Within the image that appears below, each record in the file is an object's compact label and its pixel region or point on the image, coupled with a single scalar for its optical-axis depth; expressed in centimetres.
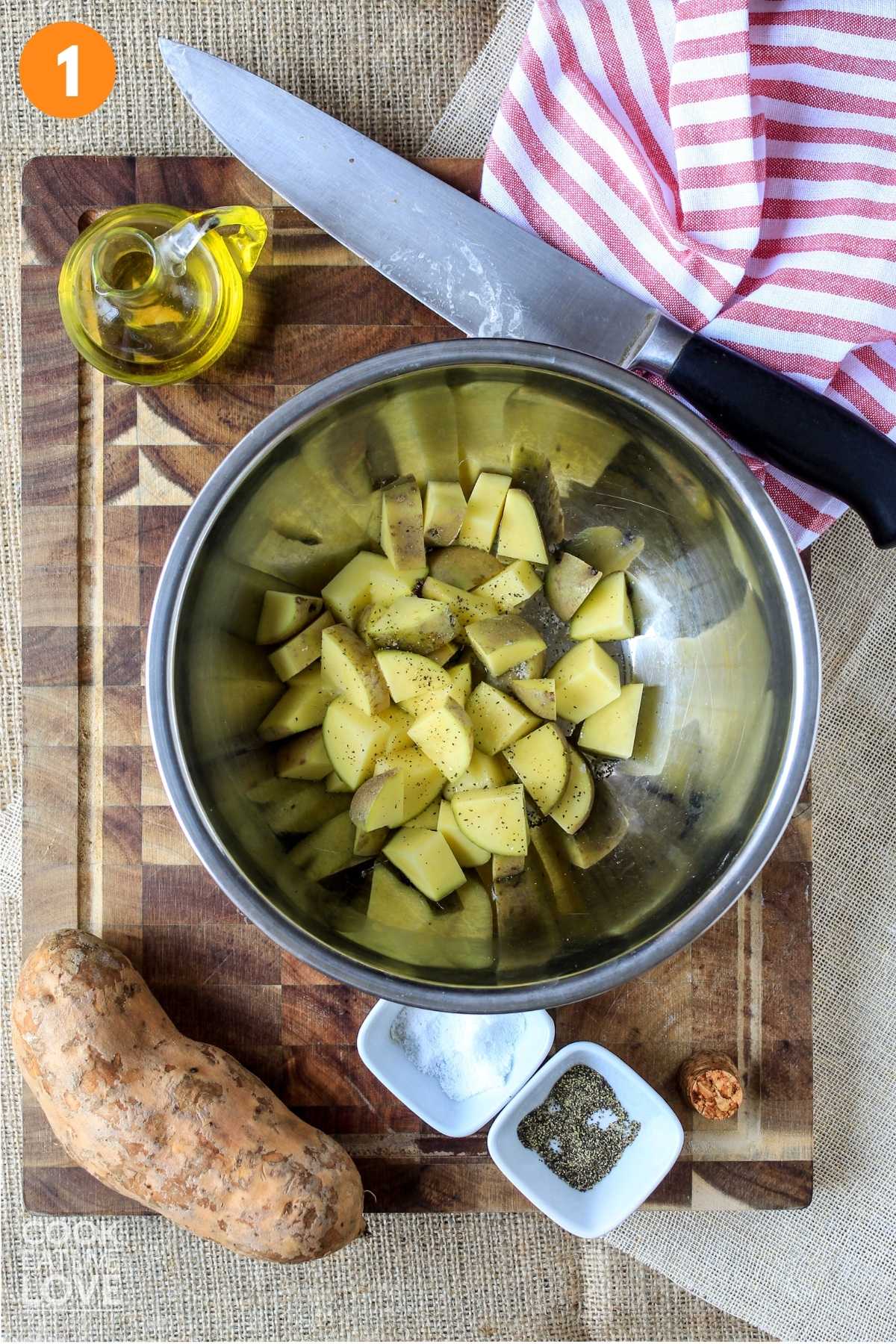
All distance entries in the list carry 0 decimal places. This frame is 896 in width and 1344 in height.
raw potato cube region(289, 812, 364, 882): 66
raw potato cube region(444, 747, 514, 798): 67
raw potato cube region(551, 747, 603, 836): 68
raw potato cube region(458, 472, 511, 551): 68
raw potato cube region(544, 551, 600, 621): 68
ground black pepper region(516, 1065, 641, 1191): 70
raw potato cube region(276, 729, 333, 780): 67
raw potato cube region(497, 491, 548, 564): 68
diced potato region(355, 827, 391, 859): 67
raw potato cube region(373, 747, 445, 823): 66
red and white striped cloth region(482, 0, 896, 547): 67
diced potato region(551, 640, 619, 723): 68
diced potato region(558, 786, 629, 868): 68
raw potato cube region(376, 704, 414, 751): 67
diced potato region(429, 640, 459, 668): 68
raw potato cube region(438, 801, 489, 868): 67
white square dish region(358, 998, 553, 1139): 69
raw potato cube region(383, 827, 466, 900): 66
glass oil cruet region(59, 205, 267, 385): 67
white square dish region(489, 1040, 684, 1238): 69
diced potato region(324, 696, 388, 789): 66
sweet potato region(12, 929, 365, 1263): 68
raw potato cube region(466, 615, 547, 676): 67
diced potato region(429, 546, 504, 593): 68
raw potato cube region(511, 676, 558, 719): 67
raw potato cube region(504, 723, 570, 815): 67
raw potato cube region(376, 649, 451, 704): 67
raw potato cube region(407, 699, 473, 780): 66
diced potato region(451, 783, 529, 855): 66
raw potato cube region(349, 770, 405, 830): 66
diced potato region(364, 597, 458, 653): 67
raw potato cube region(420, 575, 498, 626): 68
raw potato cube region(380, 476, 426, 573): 68
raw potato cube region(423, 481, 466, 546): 68
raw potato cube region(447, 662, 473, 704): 67
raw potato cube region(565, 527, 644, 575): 68
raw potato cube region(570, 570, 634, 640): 68
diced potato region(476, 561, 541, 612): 68
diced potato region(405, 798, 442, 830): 67
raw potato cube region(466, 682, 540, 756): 67
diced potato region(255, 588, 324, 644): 66
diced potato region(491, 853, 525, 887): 67
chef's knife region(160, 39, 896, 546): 67
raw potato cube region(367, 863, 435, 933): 67
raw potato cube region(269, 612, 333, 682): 67
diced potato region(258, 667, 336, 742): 67
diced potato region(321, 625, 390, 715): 66
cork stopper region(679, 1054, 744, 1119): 70
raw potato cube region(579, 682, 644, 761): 68
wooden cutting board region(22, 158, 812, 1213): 70
